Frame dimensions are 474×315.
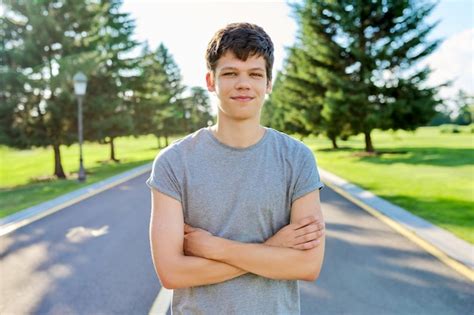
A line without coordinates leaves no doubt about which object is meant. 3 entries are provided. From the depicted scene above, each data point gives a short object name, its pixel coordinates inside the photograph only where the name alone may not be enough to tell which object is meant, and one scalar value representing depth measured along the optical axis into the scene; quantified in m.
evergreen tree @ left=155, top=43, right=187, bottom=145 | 51.97
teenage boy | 1.92
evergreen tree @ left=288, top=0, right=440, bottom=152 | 25.05
